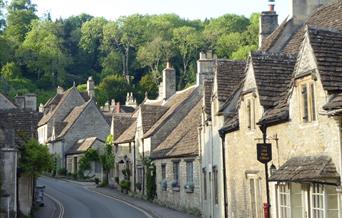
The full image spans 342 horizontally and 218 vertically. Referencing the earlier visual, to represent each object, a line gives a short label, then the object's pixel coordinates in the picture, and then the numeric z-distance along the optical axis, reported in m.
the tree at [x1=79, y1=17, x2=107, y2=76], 129.50
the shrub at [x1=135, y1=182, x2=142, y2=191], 46.19
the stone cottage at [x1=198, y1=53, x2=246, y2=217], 26.08
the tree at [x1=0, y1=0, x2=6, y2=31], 134.20
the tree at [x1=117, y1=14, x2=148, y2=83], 125.25
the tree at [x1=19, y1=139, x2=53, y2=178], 29.41
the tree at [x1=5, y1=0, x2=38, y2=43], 136.00
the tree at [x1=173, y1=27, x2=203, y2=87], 109.69
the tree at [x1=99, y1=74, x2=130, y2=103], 109.50
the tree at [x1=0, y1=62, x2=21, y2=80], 110.06
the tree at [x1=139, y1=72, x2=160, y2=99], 106.44
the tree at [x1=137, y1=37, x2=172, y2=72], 114.19
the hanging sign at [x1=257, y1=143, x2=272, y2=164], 18.88
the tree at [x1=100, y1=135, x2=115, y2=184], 55.03
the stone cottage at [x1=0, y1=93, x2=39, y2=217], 26.25
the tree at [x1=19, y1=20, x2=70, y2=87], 116.19
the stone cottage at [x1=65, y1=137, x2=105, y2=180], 62.47
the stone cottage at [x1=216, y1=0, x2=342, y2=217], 15.25
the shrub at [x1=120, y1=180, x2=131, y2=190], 48.97
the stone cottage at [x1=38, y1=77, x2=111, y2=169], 70.62
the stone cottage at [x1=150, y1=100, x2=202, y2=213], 33.78
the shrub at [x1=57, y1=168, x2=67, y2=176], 69.41
